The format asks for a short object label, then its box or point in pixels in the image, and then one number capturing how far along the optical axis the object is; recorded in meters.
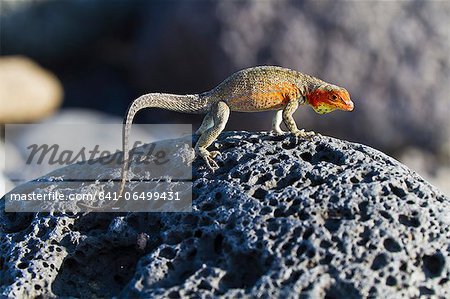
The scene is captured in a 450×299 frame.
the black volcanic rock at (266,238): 4.16
